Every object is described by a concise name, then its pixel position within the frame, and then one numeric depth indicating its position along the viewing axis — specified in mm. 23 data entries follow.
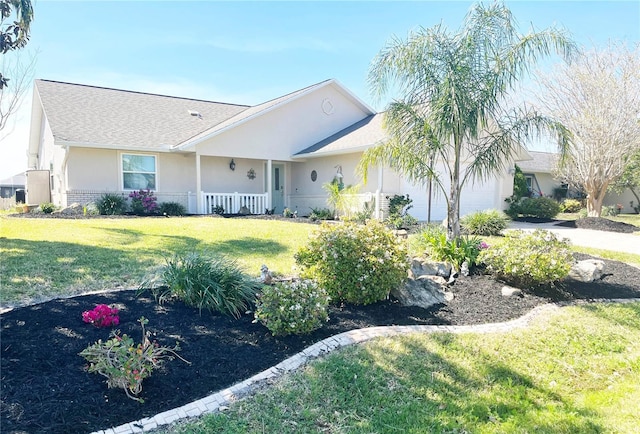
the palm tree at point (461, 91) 6559
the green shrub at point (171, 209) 15016
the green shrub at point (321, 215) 14564
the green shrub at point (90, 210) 13191
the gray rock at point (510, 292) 5617
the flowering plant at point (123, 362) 2814
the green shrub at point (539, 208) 18094
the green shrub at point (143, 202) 14617
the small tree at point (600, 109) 15203
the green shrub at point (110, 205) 13898
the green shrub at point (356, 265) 4895
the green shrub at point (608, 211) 21594
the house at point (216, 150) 14695
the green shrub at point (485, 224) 11742
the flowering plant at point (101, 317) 3770
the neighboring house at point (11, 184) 35469
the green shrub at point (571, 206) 22969
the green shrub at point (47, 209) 13969
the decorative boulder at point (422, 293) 5215
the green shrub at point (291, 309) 3904
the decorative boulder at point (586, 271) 6293
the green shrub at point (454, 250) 6543
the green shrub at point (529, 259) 5605
